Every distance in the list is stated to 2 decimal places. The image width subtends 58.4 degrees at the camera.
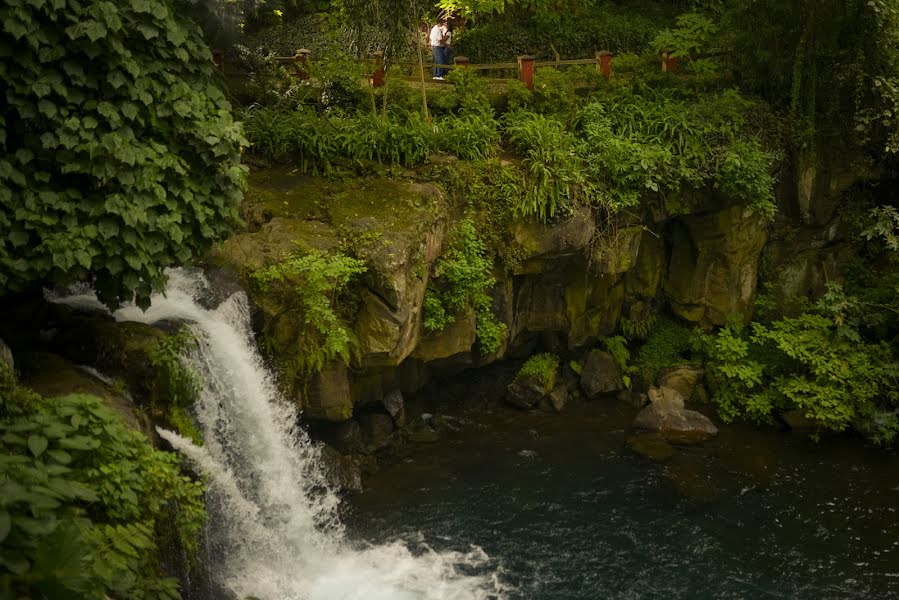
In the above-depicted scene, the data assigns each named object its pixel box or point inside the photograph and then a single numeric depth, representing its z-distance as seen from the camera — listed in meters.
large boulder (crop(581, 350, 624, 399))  16.42
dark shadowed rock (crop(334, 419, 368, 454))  13.62
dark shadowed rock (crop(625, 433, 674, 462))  14.48
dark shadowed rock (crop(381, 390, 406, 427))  14.23
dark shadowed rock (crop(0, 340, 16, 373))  7.82
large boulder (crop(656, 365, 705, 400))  16.56
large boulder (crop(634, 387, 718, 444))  15.08
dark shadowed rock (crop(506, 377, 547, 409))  15.92
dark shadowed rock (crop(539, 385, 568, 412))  16.02
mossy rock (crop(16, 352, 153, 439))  8.56
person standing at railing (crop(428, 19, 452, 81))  19.20
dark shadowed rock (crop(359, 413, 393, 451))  14.12
